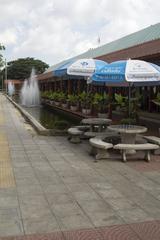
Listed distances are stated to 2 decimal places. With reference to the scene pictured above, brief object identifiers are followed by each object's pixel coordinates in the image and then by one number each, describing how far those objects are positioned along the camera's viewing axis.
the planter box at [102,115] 13.20
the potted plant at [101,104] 13.52
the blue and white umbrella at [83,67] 8.29
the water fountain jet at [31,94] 29.76
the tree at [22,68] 80.66
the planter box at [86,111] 14.88
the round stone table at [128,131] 6.55
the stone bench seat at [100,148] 6.20
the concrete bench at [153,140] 6.77
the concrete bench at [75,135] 8.00
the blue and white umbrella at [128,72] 6.36
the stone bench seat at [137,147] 6.13
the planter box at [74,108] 17.00
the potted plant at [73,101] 16.99
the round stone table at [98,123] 8.37
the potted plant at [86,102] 14.99
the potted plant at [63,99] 19.57
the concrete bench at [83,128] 8.89
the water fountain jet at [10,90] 49.25
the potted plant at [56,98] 21.57
